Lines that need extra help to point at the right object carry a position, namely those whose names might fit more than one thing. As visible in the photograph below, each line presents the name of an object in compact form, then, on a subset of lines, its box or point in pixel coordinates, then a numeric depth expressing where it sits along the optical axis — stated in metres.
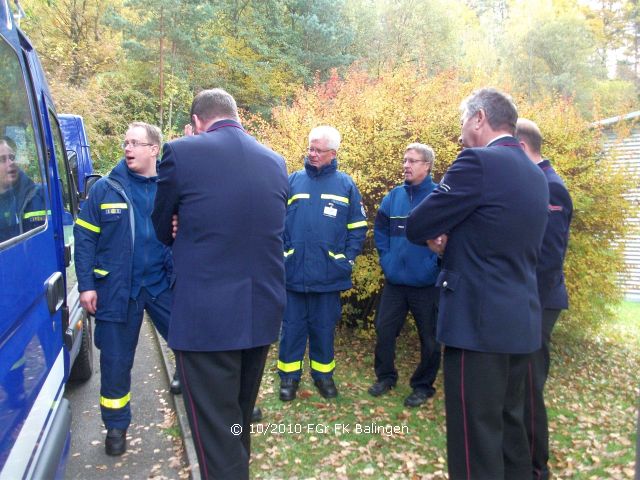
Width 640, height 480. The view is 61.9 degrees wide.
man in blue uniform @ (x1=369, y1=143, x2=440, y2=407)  4.39
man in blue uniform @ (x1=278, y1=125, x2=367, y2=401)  4.43
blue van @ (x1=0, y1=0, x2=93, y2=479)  1.96
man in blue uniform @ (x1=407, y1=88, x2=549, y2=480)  2.47
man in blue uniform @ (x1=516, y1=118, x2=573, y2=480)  3.18
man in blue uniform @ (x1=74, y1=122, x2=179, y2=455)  3.53
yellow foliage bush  5.71
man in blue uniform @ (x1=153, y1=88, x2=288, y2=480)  2.43
